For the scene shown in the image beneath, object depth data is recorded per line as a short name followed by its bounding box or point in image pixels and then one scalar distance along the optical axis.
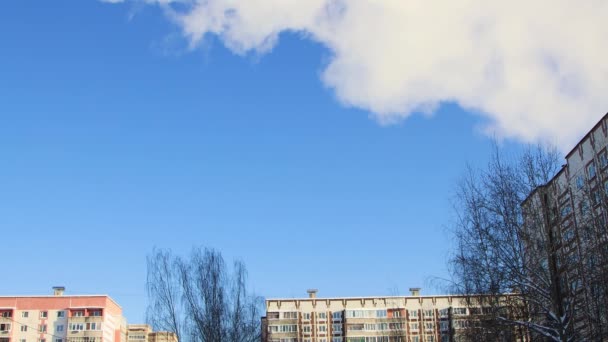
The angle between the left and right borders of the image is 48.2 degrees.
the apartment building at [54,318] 78.88
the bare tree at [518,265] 21.33
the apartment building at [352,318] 83.25
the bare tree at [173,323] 41.22
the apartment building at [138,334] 131.41
